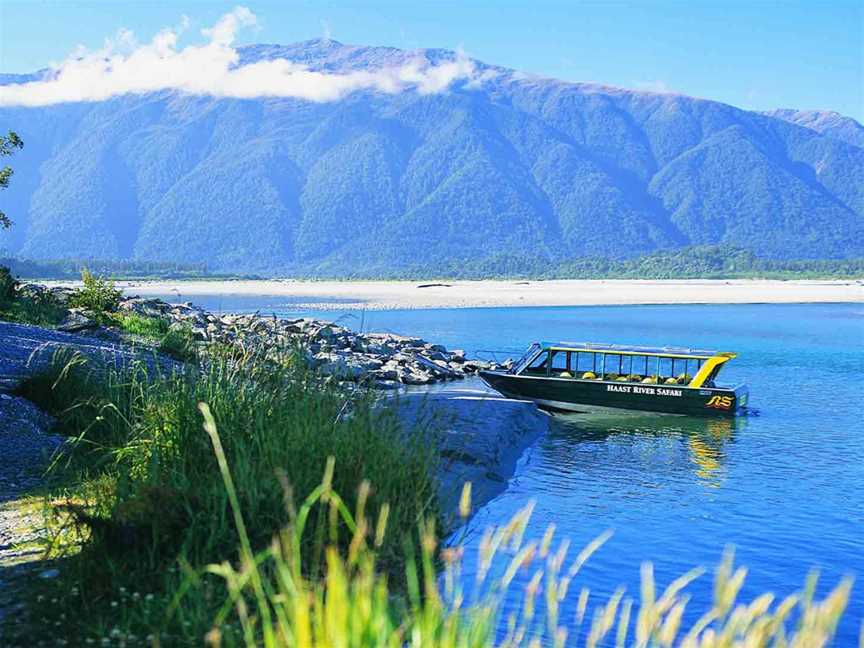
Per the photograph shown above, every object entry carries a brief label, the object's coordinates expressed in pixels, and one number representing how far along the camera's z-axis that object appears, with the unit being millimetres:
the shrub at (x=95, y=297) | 29469
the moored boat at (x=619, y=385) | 26109
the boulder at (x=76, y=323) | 24453
